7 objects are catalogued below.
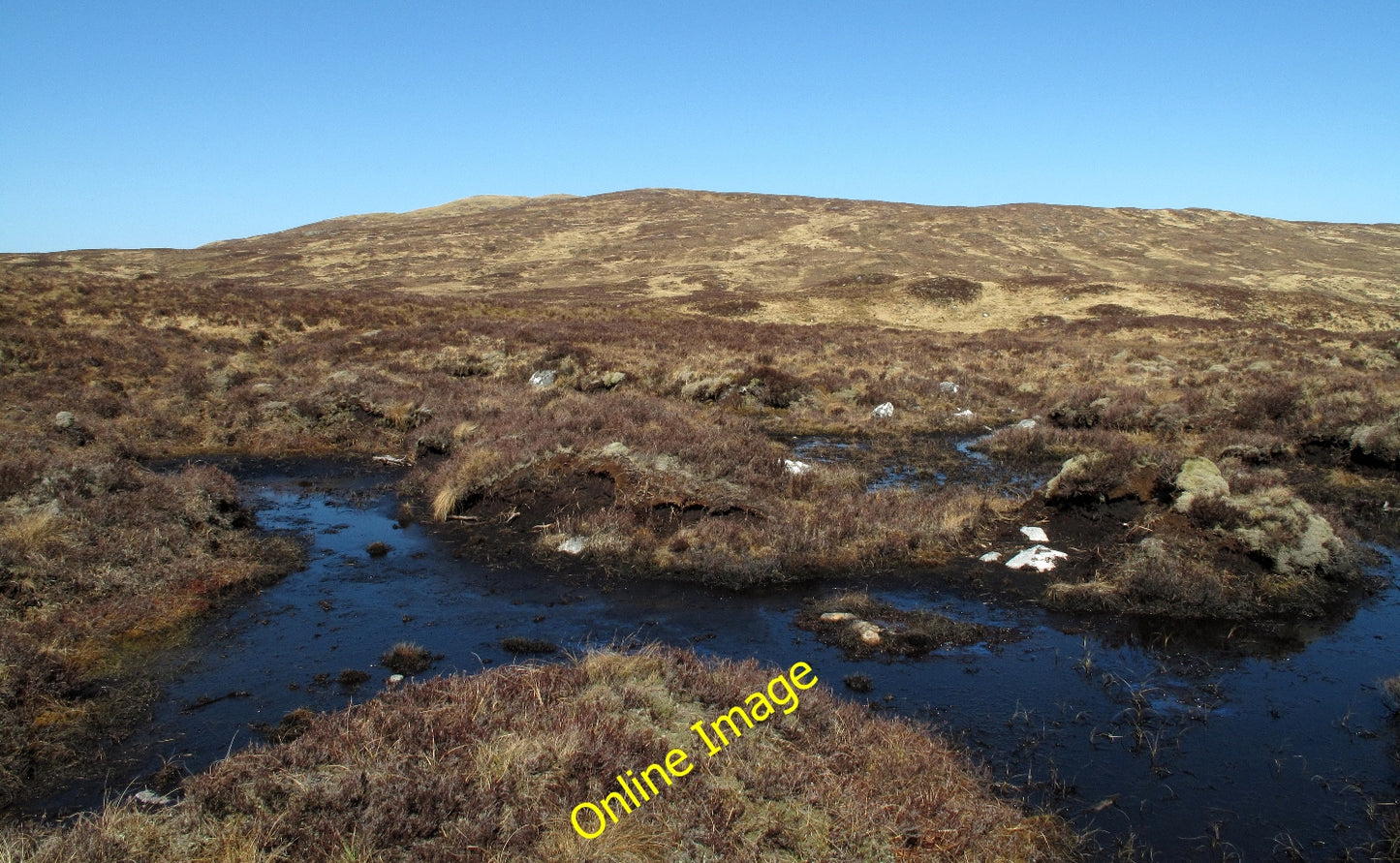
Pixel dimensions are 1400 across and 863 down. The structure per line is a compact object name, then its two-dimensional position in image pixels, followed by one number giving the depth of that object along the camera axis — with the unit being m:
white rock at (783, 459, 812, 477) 17.14
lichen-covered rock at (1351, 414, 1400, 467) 17.62
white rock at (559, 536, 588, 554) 13.35
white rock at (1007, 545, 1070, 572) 12.57
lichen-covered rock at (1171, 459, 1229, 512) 13.05
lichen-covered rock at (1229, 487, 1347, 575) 11.81
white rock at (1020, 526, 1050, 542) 13.65
